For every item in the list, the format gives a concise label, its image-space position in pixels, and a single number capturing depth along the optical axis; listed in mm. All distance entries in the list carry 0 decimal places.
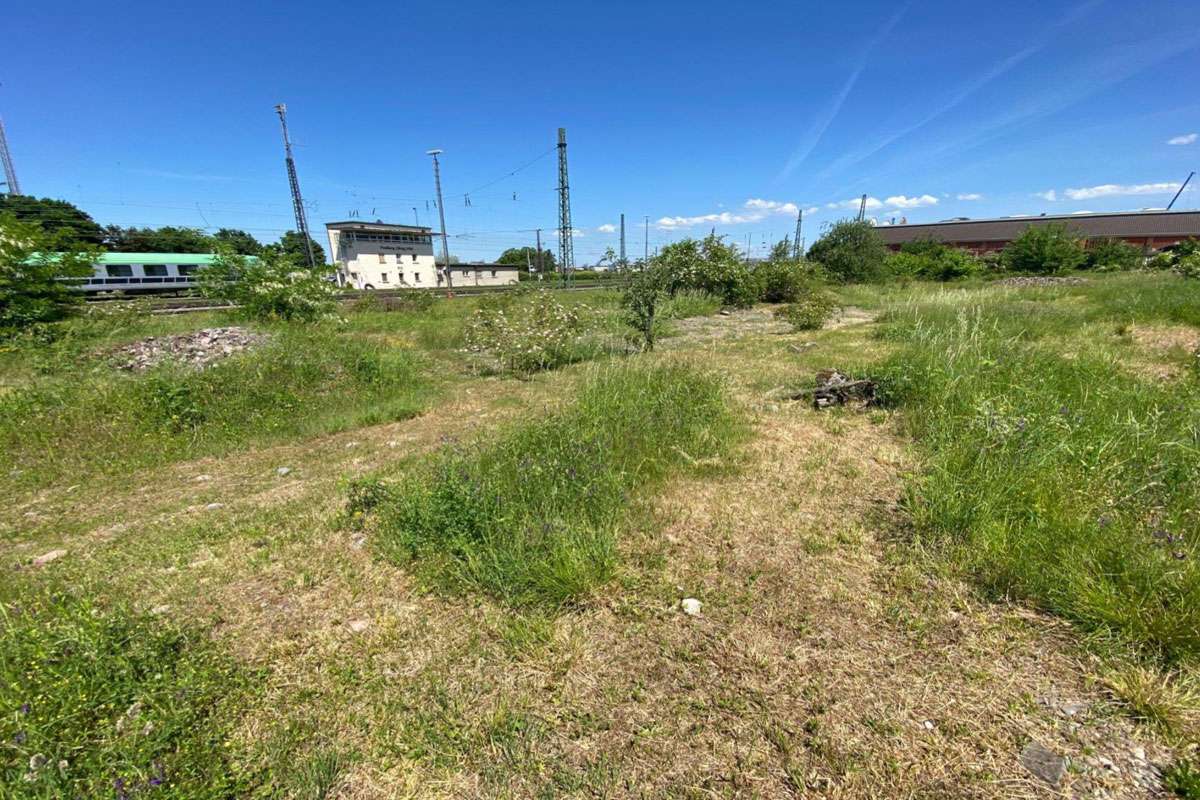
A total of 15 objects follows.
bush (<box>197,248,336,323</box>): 11039
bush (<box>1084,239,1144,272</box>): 27000
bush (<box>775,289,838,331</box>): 12930
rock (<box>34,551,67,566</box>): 3097
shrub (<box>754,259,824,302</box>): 19891
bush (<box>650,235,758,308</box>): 18328
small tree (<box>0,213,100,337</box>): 8852
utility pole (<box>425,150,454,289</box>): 26000
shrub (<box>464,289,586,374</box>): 8789
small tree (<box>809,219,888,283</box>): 25641
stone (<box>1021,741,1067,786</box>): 1545
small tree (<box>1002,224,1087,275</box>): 27438
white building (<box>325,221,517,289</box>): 47688
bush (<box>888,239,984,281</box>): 27594
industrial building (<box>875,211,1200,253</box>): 45906
